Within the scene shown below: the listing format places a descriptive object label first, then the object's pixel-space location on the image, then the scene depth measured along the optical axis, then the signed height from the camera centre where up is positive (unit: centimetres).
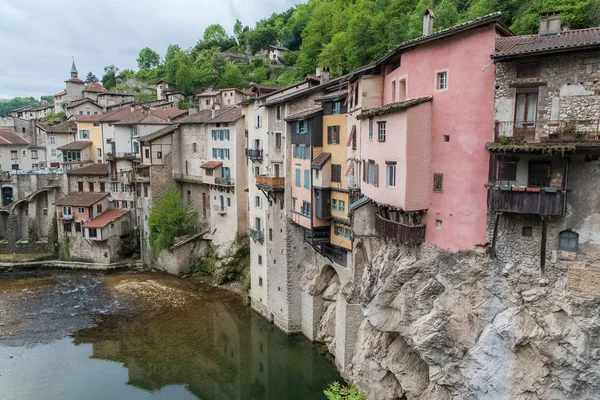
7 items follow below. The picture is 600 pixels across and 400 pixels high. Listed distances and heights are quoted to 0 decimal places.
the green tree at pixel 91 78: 14025 +2333
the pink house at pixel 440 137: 1778 +65
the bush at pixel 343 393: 2453 -1370
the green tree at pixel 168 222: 4997 -785
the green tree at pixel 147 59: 13988 +2892
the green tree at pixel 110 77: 12319 +2111
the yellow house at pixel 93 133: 6331 +275
